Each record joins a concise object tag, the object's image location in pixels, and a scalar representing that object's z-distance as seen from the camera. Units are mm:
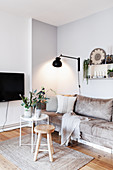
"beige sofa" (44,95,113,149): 2461
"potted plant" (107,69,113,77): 3230
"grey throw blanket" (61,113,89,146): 2770
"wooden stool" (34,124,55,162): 2258
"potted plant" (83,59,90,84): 3695
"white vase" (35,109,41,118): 2616
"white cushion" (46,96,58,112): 3555
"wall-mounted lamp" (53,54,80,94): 3680
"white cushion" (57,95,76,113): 3395
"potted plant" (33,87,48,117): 2631
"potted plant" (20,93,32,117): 2689
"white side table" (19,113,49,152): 2562
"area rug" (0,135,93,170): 2119
